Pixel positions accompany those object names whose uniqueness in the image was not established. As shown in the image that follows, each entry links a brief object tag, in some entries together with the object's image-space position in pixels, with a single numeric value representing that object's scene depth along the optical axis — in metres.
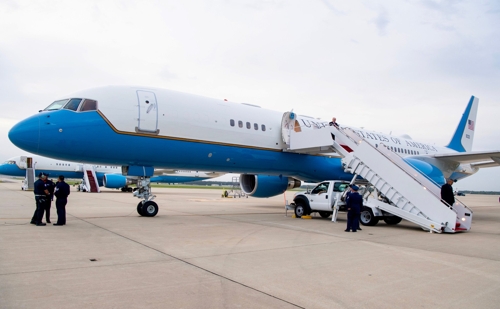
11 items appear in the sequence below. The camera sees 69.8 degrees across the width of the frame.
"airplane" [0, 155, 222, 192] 35.06
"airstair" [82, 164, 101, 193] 33.22
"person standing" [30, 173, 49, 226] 9.26
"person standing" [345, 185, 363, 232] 9.72
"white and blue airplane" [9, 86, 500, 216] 9.86
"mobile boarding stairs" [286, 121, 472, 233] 10.16
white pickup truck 11.38
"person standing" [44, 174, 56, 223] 9.44
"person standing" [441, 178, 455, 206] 10.56
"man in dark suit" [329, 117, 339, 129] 14.30
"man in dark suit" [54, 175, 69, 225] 9.39
